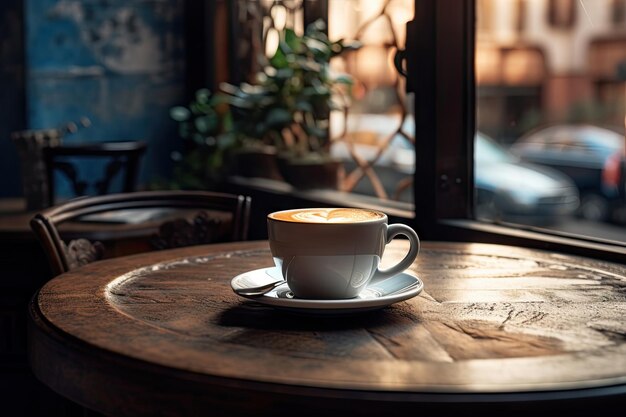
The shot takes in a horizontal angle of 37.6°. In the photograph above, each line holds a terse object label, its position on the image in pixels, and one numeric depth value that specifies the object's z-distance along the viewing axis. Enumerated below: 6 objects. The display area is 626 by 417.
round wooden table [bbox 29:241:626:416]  0.86
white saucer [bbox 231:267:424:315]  1.13
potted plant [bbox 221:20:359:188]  3.34
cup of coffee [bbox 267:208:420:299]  1.15
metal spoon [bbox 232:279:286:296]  1.21
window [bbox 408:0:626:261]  2.52
